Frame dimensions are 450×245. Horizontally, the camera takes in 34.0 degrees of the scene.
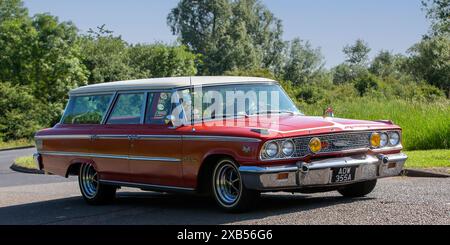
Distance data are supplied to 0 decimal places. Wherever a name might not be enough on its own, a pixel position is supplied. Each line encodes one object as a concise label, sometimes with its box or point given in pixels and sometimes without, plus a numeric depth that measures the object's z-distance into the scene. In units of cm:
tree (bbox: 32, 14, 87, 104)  5031
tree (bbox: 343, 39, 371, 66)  10706
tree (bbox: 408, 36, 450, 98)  5769
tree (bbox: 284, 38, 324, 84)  9344
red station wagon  841
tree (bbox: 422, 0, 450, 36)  5512
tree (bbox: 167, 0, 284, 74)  8262
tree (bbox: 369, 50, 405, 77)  9874
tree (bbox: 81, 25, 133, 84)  5372
